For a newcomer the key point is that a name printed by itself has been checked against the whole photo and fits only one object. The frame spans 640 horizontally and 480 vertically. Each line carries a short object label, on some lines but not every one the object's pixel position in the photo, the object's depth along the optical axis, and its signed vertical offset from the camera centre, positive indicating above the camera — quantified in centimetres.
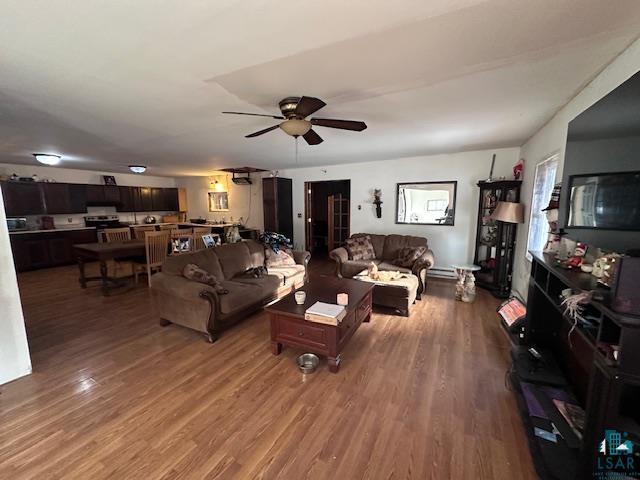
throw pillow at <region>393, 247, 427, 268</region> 409 -79
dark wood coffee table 222 -108
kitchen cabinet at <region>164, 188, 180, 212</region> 822 +27
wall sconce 548 +15
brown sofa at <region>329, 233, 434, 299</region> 385 -83
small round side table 375 -113
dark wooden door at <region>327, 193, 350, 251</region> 662 -30
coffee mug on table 250 -87
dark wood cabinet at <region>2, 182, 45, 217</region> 545 +20
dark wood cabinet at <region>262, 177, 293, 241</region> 638 +8
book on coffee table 217 -91
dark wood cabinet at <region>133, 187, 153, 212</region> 748 +25
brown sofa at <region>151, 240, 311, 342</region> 270 -97
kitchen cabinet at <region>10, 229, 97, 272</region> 539 -85
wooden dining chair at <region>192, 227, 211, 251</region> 528 -67
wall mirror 488 +8
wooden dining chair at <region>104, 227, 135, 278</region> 489 -102
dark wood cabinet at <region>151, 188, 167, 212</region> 789 +24
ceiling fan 213 +76
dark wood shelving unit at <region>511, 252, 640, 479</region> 103 -82
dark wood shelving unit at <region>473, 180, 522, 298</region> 395 -56
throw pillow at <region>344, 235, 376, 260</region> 448 -72
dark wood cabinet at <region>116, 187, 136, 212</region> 719 +22
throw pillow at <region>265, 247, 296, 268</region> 416 -83
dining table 404 -74
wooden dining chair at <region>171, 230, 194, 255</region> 431 -59
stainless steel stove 663 -35
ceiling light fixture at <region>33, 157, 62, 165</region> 440 +87
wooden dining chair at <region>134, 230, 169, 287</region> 440 -74
